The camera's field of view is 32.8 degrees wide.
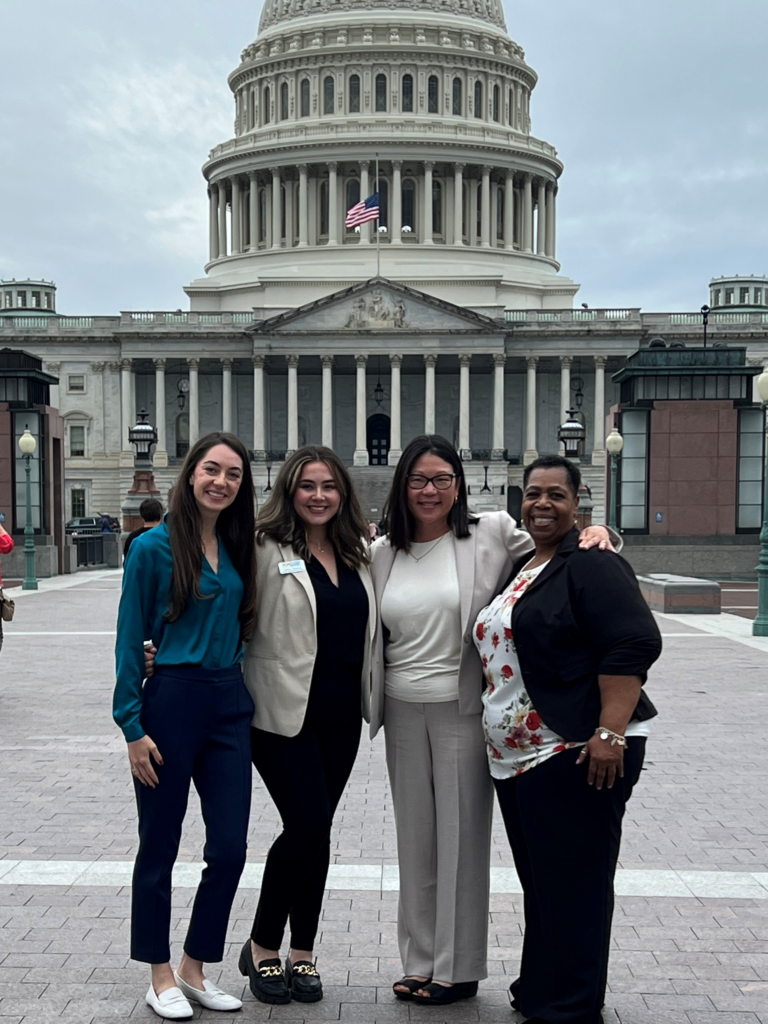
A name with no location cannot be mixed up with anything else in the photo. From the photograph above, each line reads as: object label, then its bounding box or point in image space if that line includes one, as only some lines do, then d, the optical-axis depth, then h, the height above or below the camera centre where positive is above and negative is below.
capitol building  82.75 +10.09
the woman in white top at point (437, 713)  5.54 -1.14
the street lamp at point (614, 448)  33.91 +0.01
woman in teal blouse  5.37 -1.16
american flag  76.94 +13.93
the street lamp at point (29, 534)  31.81 -2.26
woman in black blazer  4.93 -1.13
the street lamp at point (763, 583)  20.36 -2.14
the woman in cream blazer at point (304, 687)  5.54 -1.02
